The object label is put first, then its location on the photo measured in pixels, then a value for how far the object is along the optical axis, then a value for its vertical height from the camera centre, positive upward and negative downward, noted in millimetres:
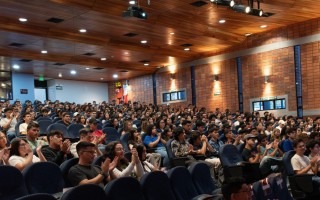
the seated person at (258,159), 5375 -935
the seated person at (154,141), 6125 -701
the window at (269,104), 12383 -314
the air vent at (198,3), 8648 +2213
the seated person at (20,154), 3409 -475
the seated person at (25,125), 6253 -357
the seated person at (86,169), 3141 -586
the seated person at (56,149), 3924 -514
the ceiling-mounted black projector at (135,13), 7141 +1692
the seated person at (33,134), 4680 -381
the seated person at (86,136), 4657 -435
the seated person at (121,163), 3574 -637
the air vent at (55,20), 9211 +2074
